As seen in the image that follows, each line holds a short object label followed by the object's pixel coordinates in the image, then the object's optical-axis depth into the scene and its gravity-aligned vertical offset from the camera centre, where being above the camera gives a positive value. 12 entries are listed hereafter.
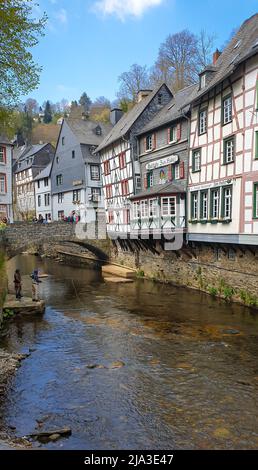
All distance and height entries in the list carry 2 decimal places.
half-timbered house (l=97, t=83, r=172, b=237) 31.64 +5.65
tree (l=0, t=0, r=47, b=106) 13.59 +6.45
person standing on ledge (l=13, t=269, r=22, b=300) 20.28 -3.33
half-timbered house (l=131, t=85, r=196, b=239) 24.38 +3.40
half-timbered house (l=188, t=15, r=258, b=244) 17.50 +3.69
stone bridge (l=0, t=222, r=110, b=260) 28.58 -1.18
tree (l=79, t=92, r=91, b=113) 140.76 +45.66
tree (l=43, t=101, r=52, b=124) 115.59 +32.22
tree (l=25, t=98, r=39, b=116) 109.68 +36.94
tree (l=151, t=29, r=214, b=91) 41.97 +18.13
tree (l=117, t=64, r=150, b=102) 52.28 +18.97
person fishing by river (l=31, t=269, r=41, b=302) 20.09 -3.36
